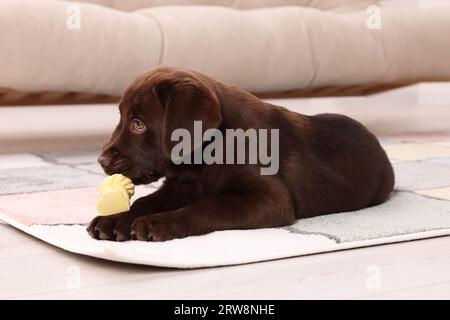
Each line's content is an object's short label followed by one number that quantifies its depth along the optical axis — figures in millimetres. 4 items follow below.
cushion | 2135
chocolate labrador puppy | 1430
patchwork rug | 1352
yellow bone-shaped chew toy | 1482
